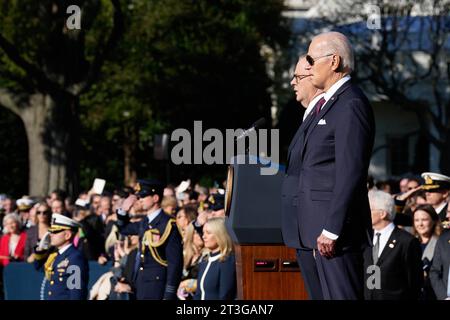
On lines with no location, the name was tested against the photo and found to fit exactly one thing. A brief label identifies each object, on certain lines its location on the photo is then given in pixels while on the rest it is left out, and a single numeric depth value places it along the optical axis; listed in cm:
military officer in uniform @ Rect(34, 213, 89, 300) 2139
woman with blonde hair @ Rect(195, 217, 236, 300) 2002
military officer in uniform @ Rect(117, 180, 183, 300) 2133
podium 1180
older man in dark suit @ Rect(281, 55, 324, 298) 1145
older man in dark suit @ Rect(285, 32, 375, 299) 1095
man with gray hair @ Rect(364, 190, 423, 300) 1667
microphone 1215
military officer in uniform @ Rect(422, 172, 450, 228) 2300
